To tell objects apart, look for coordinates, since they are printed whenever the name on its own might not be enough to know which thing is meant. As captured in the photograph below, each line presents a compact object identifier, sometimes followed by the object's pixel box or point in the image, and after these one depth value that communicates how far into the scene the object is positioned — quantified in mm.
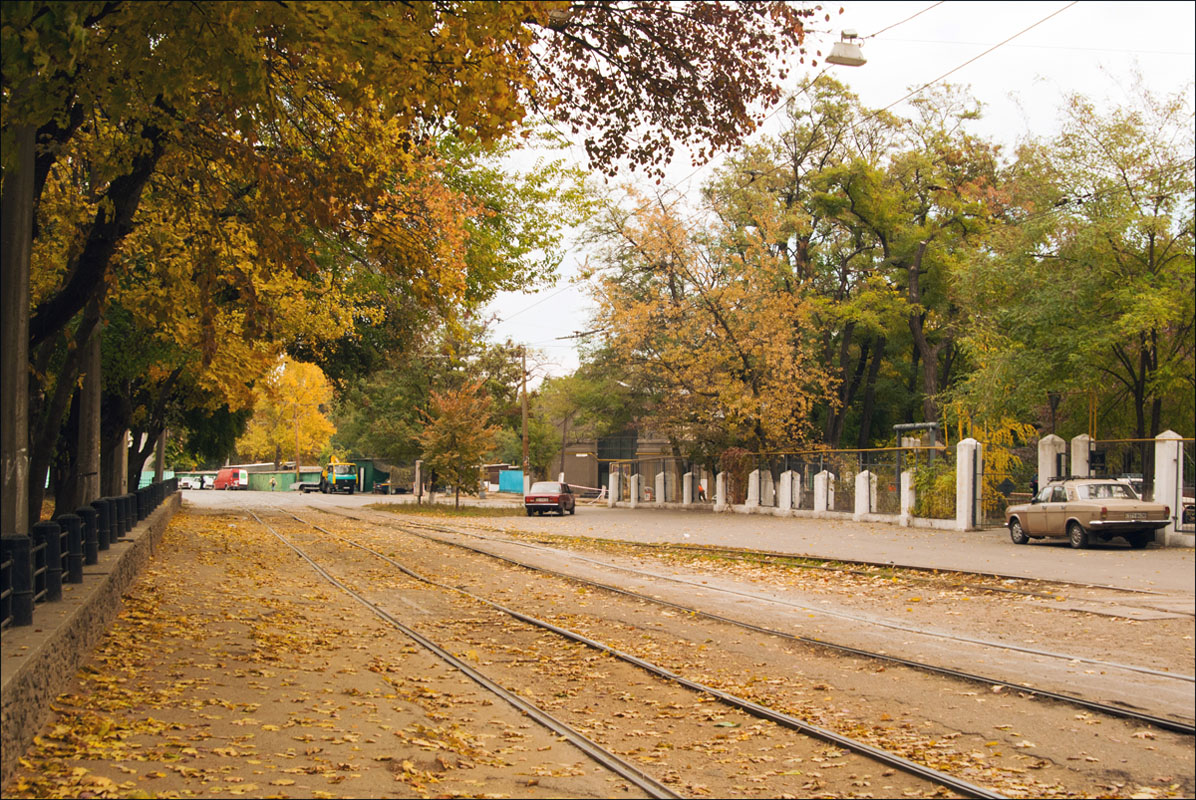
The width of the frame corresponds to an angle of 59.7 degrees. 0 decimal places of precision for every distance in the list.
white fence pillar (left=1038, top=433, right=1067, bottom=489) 19688
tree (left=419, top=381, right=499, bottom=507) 48347
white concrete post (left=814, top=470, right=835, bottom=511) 35625
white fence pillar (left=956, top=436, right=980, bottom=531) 26609
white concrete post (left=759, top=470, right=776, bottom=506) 40156
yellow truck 84000
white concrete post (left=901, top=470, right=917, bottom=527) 30078
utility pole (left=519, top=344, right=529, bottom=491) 57188
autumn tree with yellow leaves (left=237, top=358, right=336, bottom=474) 90875
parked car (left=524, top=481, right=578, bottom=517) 43094
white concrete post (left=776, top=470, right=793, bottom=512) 38531
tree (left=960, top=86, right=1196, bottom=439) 19453
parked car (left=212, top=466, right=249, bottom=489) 101875
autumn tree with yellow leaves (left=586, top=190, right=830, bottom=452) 40688
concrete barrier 6102
